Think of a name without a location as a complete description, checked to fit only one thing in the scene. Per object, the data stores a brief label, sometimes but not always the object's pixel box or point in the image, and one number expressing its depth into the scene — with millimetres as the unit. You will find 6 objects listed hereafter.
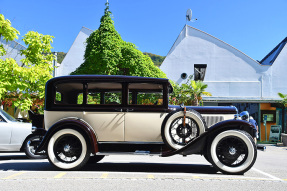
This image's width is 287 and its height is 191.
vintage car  6297
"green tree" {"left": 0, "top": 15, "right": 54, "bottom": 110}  14555
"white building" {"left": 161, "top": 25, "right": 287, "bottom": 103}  26734
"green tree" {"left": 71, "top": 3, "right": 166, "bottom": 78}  21062
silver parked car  9250
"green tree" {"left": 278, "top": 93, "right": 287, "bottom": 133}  23977
